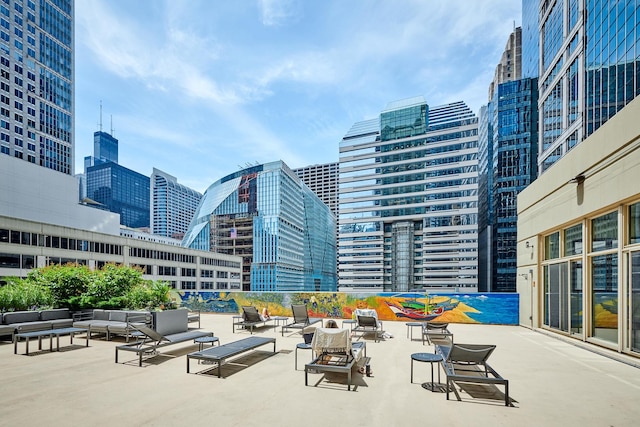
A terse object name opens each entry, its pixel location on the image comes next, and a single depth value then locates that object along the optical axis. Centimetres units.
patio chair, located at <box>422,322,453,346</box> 1141
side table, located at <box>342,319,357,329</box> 1514
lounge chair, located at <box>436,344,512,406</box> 587
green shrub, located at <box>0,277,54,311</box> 1288
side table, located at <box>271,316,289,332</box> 1450
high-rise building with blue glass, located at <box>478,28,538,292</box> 8575
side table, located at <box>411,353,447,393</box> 660
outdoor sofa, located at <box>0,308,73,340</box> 1086
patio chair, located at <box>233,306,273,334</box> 1355
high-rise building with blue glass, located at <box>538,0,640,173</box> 3512
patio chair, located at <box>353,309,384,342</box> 1180
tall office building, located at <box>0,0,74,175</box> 7275
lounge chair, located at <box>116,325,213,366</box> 835
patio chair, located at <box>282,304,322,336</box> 1373
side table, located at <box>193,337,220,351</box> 924
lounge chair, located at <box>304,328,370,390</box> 746
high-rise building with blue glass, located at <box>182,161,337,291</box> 10400
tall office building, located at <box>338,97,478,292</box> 9719
